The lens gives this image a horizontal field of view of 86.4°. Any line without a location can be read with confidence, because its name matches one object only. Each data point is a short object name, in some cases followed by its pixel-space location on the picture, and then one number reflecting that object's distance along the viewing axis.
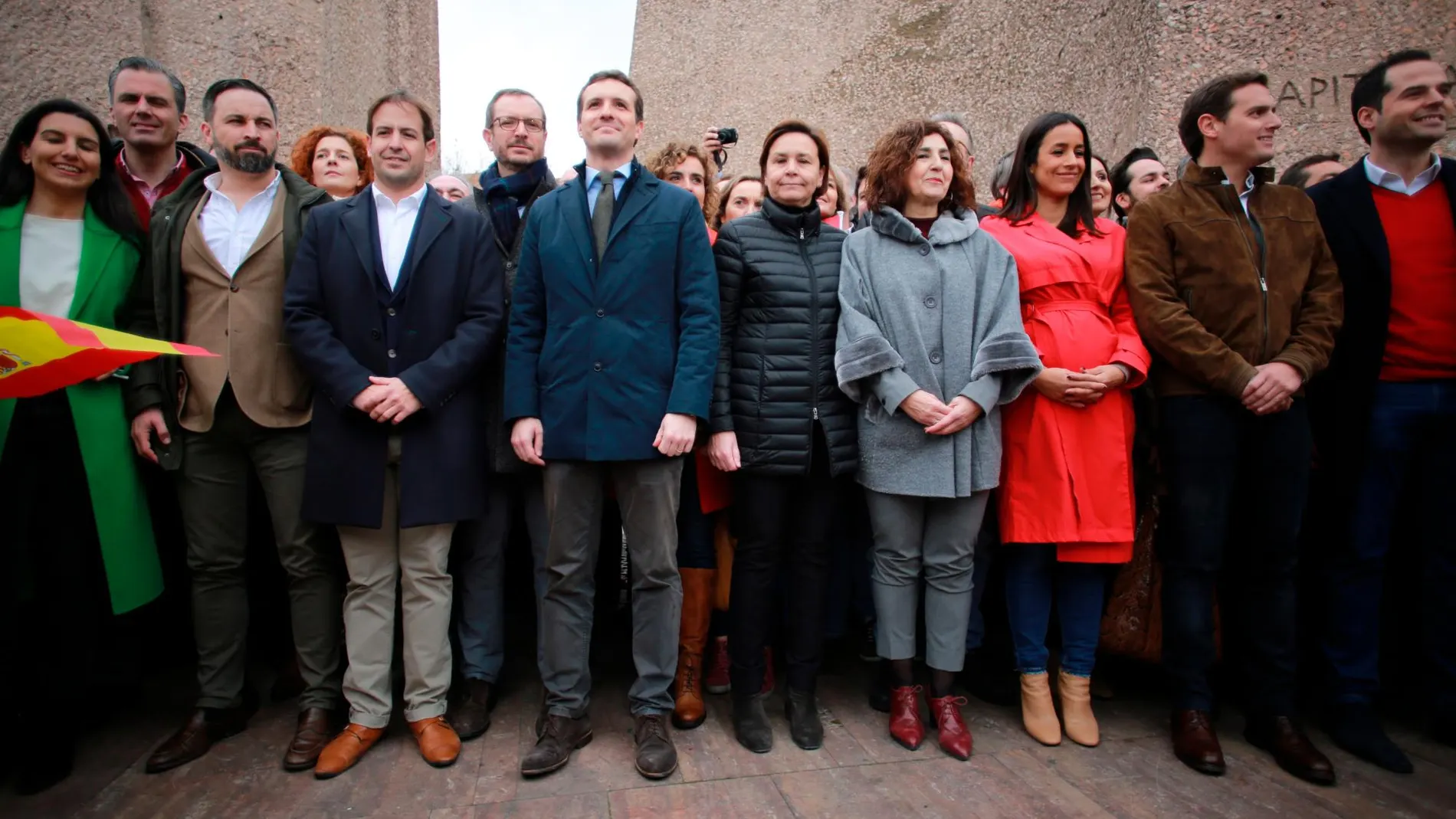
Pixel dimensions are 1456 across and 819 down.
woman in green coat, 2.46
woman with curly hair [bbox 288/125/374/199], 3.80
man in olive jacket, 2.58
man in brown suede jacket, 2.56
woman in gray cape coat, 2.55
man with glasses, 2.72
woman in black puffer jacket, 2.60
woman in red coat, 2.62
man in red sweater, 2.67
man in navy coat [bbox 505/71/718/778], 2.47
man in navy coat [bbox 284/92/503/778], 2.48
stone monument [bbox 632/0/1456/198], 10.03
